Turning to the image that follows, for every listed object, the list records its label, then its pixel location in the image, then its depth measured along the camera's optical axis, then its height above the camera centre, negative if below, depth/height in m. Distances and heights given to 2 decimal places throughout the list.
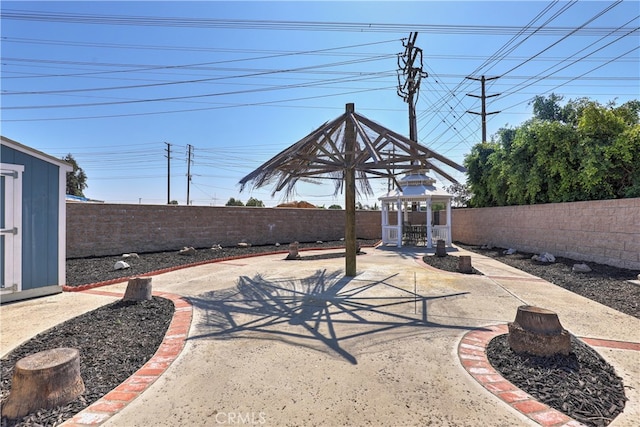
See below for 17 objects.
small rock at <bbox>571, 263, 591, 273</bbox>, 7.66 -1.31
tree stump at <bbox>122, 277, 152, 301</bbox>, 5.00 -1.19
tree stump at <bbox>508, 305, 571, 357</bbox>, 3.03 -1.19
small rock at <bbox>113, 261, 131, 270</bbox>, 7.86 -1.24
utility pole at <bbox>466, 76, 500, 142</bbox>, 19.41 +6.96
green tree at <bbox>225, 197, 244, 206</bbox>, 38.44 +1.96
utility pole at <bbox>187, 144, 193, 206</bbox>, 40.75 +7.29
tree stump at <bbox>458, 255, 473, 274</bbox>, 7.68 -1.22
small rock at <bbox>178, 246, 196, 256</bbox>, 10.30 -1.16
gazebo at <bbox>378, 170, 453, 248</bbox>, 13.76 +0.39
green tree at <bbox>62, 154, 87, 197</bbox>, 31.99 +3.96
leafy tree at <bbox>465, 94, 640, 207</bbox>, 8.58 +1.91
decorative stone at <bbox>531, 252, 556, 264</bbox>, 9.39 -1.31
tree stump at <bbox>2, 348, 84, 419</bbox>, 2.22 -1.25
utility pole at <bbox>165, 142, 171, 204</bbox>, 37.81 +5.81
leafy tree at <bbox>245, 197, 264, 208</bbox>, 37.04 +1.86
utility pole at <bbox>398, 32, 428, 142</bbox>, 17.66 +8.23
